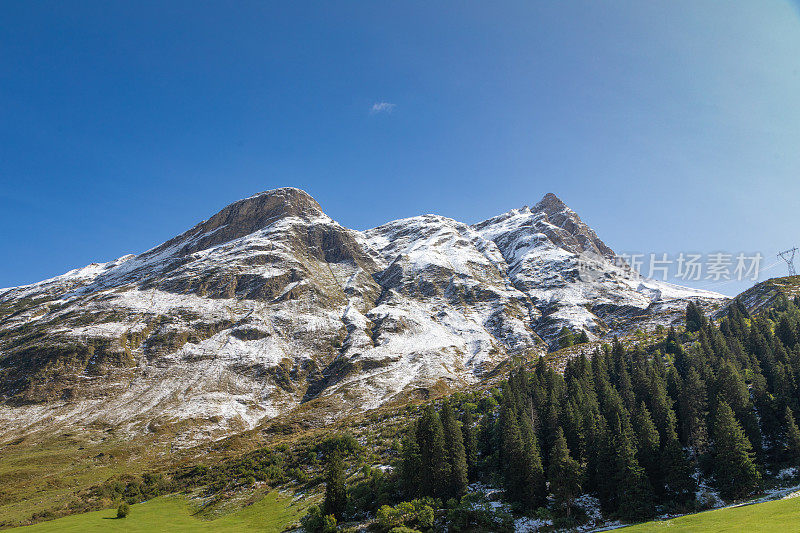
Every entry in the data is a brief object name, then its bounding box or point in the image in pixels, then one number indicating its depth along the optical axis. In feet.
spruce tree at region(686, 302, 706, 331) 507.71
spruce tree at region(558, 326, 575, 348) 580.71
